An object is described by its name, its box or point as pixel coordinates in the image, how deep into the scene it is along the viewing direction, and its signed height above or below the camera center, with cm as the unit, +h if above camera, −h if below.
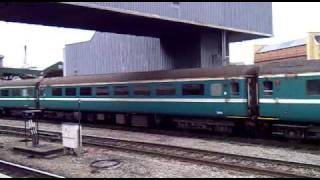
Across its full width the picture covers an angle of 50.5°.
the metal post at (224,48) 2525 +350
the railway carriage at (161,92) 1468 +16
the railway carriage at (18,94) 2489 +23
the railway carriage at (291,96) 1261 -14
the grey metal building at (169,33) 1908 +440
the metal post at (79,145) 1191 -174
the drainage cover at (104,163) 1045 -214
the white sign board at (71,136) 1176 -138
